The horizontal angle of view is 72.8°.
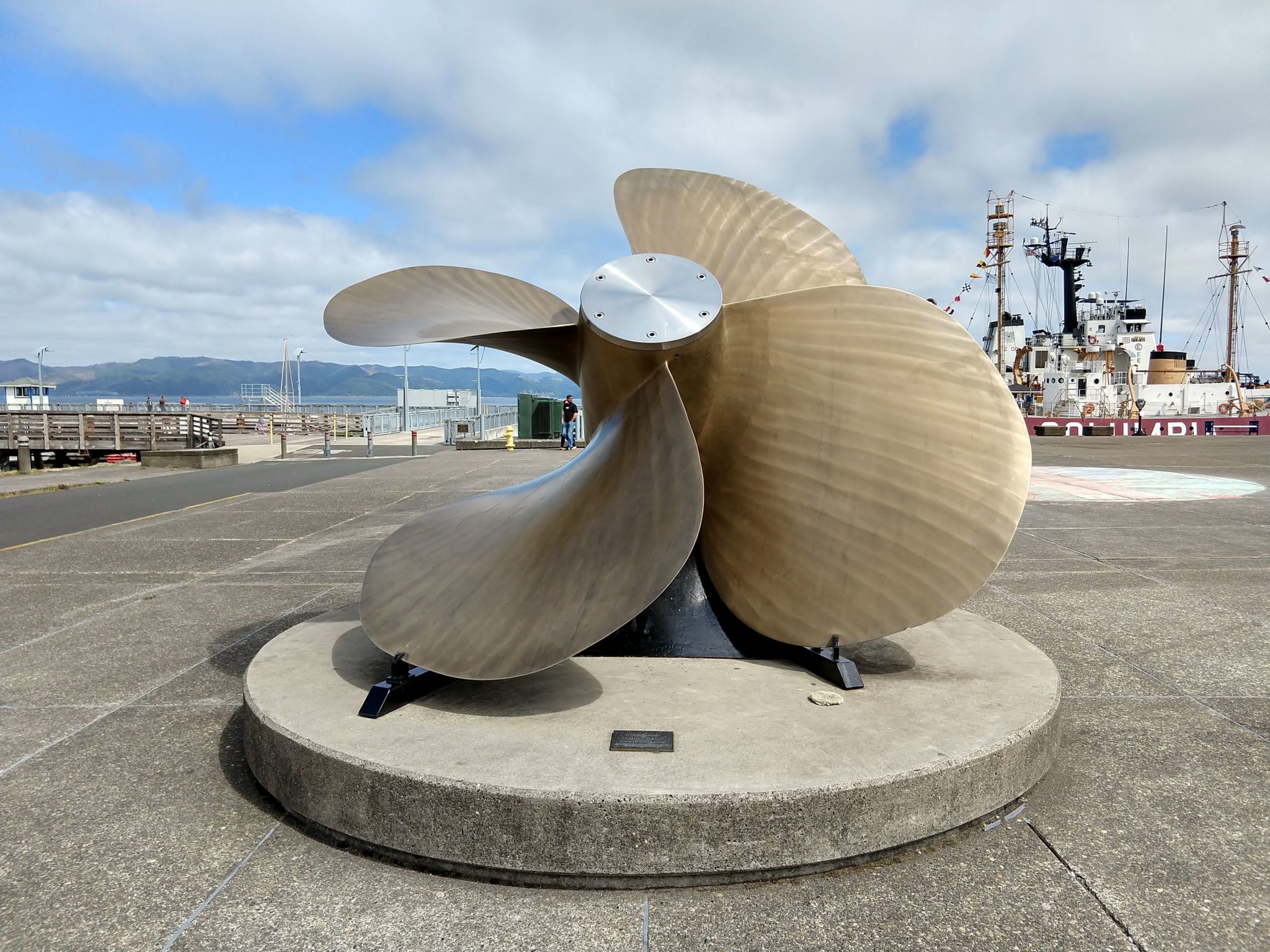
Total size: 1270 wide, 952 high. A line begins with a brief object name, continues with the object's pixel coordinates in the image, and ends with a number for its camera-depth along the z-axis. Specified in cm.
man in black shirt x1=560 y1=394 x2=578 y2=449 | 2562
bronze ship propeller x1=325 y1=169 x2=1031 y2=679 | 391
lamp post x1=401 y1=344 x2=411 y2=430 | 3719
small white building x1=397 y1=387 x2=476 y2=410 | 6675
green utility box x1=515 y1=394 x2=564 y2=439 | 3036
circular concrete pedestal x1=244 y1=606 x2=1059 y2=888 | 298
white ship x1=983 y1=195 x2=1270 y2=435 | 4278
